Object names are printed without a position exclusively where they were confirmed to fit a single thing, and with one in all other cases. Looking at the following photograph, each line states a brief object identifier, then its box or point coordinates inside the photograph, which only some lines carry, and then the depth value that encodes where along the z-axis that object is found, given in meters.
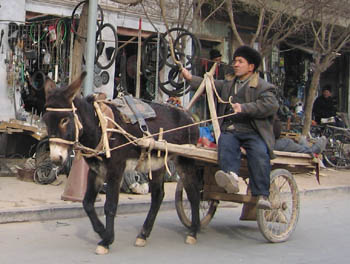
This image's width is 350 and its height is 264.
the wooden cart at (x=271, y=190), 6.69
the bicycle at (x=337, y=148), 16.77
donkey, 5.72
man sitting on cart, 6.43
